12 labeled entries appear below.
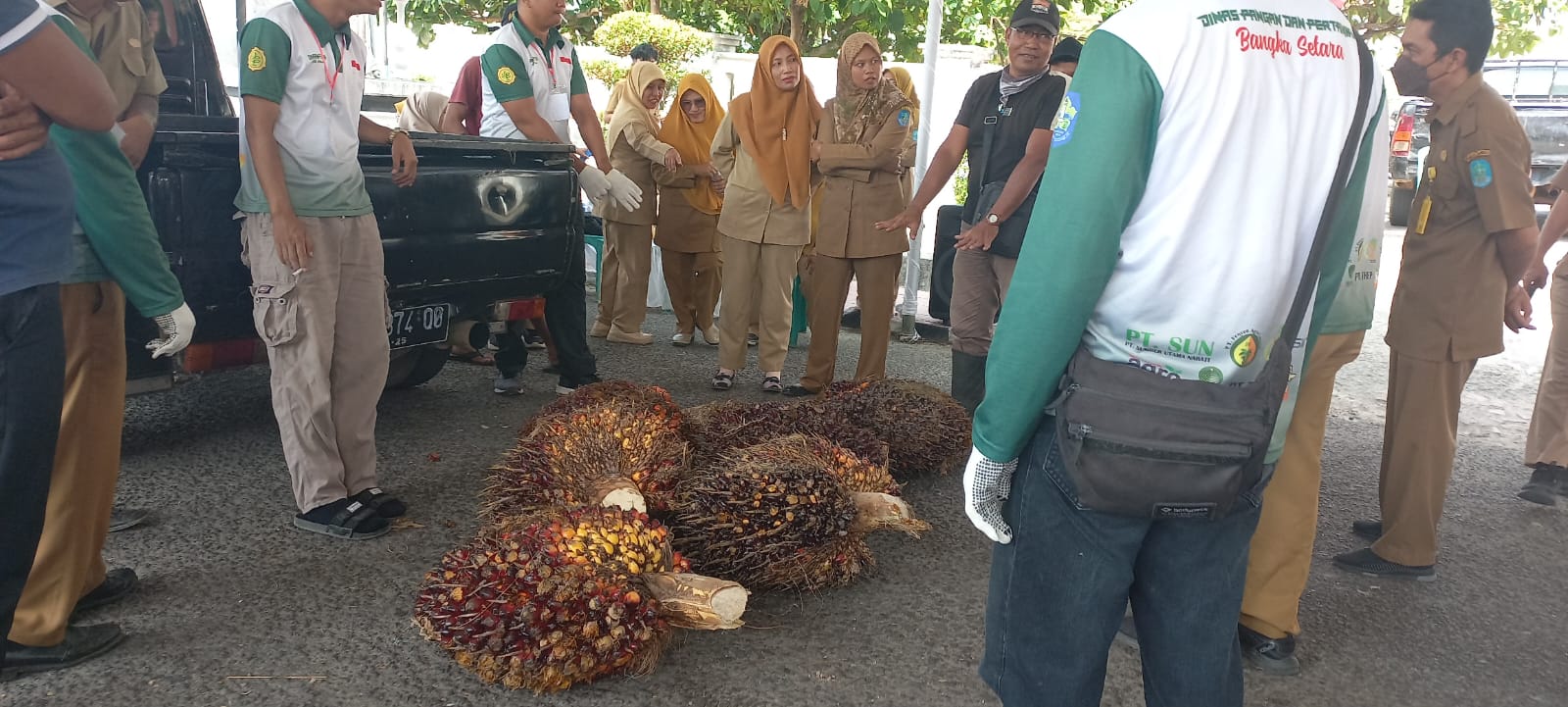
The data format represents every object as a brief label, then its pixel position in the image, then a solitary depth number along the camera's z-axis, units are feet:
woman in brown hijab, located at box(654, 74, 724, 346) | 23.12
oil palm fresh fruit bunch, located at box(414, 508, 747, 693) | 8.11
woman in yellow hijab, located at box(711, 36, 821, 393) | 19.25
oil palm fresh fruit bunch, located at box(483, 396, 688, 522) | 10.46
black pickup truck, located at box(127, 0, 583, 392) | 11.82
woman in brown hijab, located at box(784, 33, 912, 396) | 18.47
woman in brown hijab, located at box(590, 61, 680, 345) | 23.00
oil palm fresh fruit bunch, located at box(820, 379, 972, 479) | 14.10
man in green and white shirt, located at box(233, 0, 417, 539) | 10.68
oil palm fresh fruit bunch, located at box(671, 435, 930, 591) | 10.05
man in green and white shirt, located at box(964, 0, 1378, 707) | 5.04
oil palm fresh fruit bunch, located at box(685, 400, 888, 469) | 12.44
